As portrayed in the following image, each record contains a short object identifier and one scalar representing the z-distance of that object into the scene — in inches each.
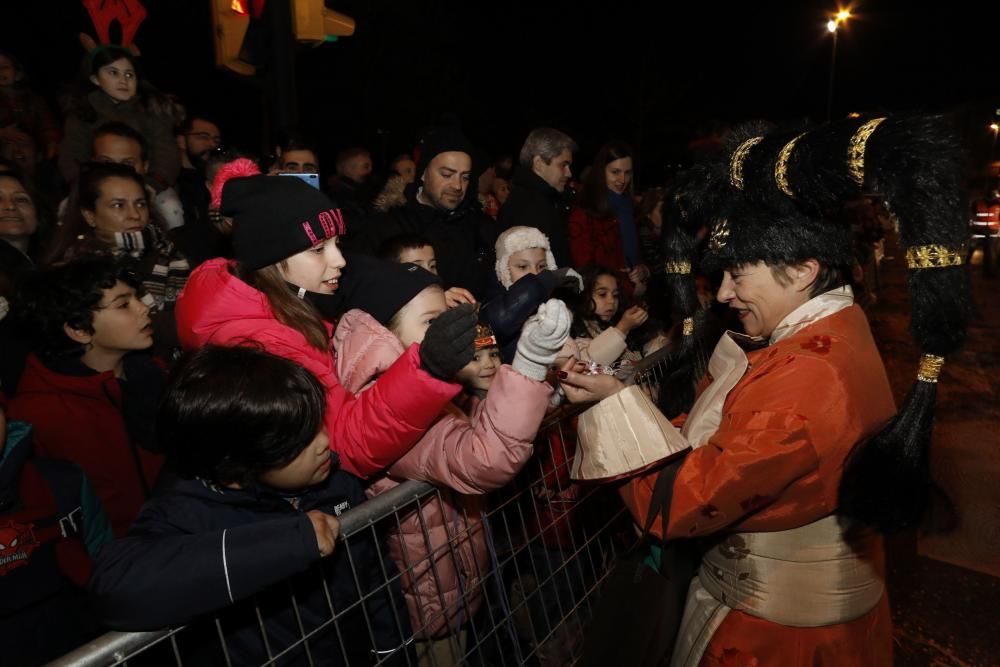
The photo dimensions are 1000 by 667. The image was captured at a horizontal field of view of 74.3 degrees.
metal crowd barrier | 70.8
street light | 1124.8
